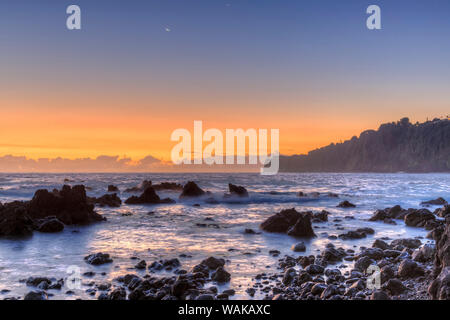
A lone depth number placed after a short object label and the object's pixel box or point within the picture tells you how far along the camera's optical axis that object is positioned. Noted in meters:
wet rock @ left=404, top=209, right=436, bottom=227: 20.98
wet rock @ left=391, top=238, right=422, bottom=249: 13.80
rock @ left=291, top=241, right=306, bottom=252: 14.23
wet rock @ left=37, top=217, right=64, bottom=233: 19.87
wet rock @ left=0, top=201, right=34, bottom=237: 18.56
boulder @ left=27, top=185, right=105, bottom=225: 22.89
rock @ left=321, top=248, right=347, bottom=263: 12.03
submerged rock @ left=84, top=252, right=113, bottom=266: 12.25
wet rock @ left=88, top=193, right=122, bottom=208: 35.66
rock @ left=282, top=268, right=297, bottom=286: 9.45
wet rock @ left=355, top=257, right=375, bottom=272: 10.65
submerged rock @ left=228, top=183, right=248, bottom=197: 45.87
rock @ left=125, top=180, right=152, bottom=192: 55.97
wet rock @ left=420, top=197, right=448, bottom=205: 36.25
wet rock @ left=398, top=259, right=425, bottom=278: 8.98
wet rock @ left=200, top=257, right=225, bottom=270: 11.30
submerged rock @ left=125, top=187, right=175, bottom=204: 38.91
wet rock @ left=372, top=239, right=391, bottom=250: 13.71
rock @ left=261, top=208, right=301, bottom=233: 19.07
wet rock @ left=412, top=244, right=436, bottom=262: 10.43
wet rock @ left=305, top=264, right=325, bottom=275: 10.29
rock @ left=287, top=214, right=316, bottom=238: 17.60
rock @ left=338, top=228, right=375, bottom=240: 17.03
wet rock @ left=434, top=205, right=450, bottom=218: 25.30
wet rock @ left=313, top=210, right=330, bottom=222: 23.86
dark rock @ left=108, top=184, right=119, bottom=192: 59.03
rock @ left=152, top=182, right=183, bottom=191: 57.56
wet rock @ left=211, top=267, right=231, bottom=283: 9.95
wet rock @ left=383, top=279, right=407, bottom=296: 8.06
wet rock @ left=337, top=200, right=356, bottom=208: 35.12
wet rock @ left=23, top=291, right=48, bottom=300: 8.40
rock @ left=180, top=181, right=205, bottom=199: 45.16
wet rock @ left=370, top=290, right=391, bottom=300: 7.41
